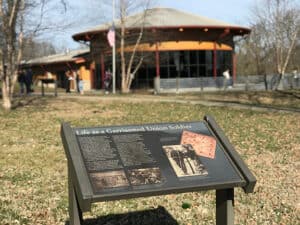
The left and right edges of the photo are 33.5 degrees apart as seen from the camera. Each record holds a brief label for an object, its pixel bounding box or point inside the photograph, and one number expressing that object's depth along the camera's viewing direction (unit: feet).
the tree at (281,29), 118.01
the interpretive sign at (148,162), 13.21
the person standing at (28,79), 102.78
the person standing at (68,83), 118.42
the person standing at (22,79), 102.35
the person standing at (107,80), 114.91
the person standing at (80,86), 109.80
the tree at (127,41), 112.47
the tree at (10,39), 57.77
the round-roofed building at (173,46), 120.37
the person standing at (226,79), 119.72
